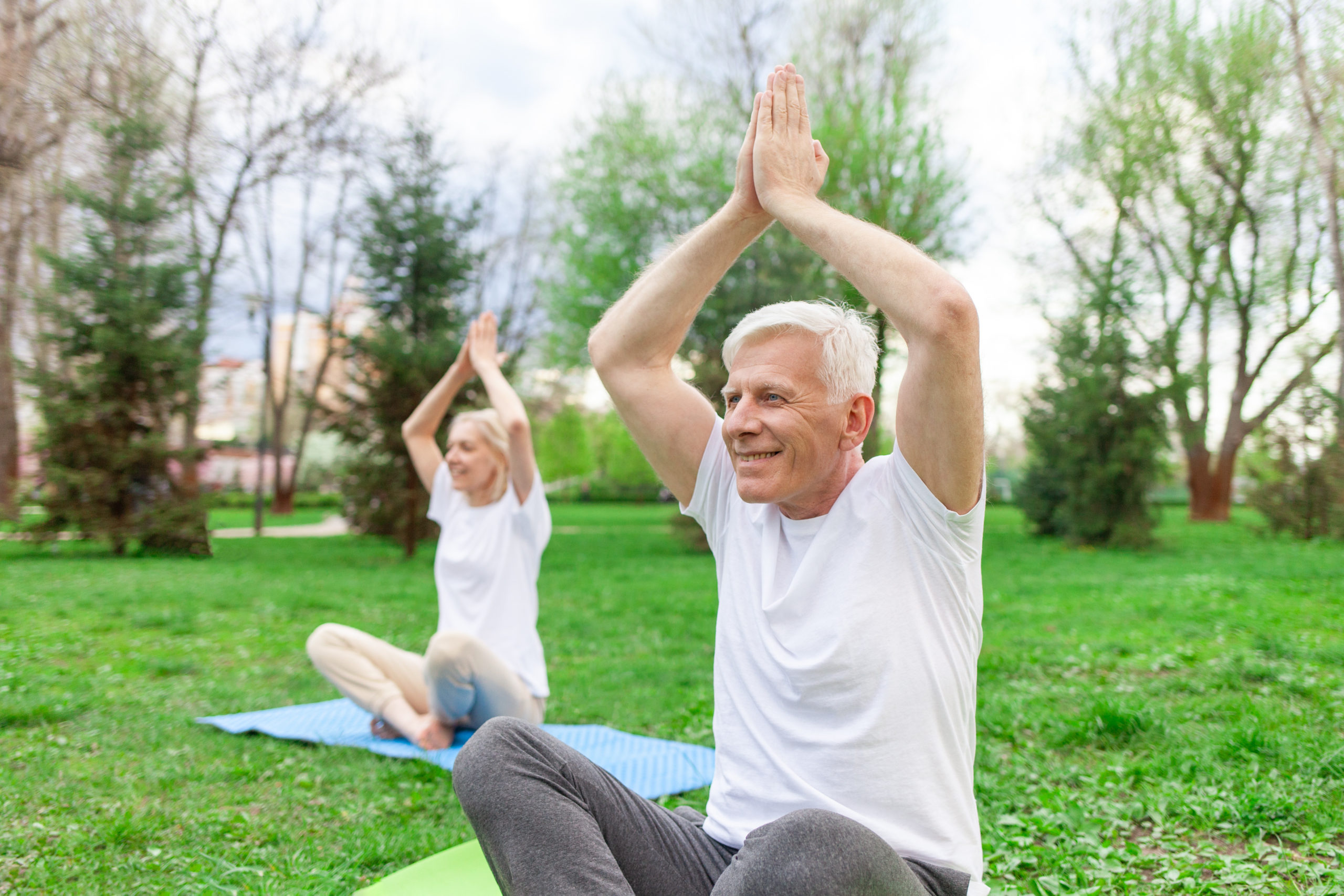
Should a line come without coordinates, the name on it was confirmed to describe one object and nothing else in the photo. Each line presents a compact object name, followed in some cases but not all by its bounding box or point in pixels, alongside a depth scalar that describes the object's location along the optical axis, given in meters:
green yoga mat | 2.73
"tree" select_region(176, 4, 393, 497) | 15.34
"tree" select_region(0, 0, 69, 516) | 8.21
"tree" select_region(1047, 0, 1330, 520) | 16.11
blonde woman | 4.16
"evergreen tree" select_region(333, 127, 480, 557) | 12.98
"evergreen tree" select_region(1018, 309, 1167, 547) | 14.70
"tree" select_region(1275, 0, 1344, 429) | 10.97
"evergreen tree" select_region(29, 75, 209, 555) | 12.19
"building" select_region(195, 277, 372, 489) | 13.41
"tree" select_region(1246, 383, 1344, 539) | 12.83
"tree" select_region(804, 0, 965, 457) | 18.06
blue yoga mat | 3.91
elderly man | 1.56
